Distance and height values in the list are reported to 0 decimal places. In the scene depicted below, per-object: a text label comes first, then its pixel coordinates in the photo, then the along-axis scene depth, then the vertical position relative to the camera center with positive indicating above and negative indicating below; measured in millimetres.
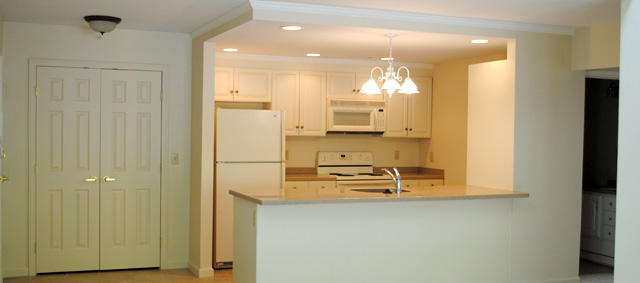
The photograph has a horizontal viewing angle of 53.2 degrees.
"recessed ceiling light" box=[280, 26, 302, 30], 4715 +770
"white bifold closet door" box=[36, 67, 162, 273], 5602 -369
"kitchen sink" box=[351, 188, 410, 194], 5060 -466
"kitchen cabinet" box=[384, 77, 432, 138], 7227 +234
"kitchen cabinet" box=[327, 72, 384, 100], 6934 +518
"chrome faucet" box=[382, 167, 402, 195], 4895 -389
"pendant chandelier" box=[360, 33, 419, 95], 4695 +351
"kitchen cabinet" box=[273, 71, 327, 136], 6734 +335
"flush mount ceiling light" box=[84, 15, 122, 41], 5109 +851
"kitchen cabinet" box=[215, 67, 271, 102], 6465 +470
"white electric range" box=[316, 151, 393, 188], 6869 -408
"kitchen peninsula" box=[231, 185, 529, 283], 4422 -760
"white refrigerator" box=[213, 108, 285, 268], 5859 -264
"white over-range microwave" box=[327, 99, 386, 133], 6922 +186
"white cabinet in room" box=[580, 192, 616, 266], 6234 -903
